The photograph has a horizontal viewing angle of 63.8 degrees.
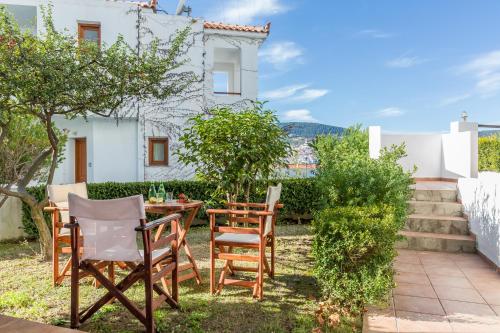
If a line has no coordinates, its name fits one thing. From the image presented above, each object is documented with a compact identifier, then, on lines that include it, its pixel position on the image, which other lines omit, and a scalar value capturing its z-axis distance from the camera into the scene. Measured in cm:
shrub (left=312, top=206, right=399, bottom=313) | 354
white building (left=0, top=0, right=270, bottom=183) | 1233
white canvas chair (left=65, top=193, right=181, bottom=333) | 323
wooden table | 463
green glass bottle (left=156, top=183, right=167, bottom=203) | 497
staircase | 638
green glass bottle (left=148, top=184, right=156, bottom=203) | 491
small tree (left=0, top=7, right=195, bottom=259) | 490
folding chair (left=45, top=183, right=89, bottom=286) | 469
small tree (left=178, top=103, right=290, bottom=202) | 554
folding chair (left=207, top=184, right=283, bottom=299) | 421
